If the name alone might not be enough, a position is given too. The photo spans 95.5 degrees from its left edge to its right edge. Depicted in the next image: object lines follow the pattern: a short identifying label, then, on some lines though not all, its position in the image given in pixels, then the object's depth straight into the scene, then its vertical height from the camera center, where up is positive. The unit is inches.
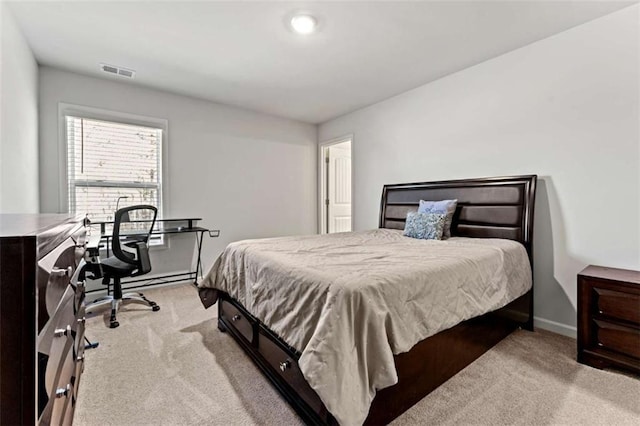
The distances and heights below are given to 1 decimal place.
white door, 208.8 +16.4
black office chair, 108.1 -21.1
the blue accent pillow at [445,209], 113.2 +0.2
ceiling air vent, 121.3 +59.5
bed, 49.4 -21.2
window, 129.9 +21.0
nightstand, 71.9 -28.4
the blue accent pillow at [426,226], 109.3 -6.4
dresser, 25.3 -11.1
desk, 129.9 -11.3
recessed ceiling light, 89.3 +58.8
